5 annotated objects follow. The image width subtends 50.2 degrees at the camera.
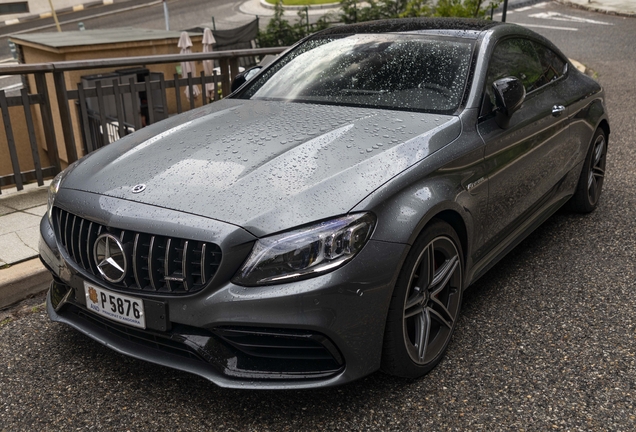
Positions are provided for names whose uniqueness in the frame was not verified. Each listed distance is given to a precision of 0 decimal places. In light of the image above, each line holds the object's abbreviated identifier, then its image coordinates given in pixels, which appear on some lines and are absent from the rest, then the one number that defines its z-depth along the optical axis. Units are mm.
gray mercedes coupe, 2553
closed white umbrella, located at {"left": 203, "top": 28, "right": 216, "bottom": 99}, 12691
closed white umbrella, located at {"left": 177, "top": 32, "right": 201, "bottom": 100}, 12268
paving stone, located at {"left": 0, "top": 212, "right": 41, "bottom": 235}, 4841
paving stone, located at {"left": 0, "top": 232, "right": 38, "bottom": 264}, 4242
